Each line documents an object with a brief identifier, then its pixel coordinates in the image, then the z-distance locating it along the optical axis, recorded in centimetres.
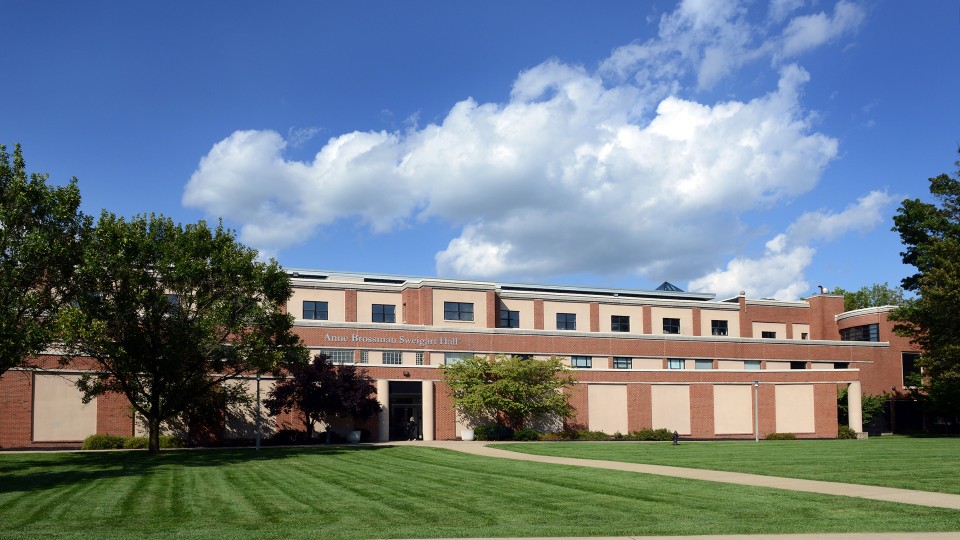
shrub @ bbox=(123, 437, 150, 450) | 4928
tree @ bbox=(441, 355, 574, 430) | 5716
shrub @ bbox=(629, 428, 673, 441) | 6103
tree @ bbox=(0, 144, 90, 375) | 2992
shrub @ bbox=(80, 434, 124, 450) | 4859
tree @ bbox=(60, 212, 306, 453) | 3788
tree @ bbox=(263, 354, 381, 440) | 5191
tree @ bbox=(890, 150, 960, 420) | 5881
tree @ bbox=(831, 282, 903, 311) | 11575
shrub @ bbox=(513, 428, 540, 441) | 5659
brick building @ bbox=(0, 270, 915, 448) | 5119
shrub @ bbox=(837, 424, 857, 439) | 6631
